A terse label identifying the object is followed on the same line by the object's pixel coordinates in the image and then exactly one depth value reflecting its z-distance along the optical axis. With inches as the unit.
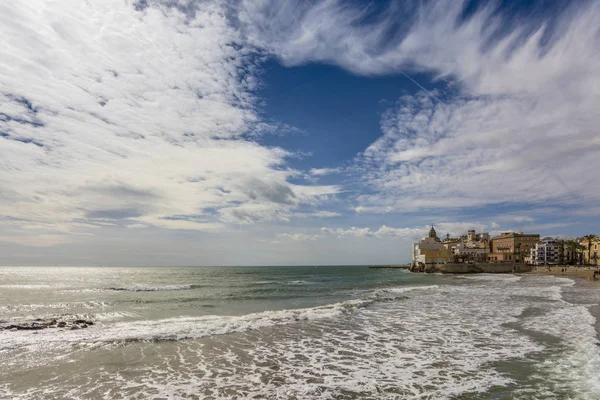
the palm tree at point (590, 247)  4099.9
